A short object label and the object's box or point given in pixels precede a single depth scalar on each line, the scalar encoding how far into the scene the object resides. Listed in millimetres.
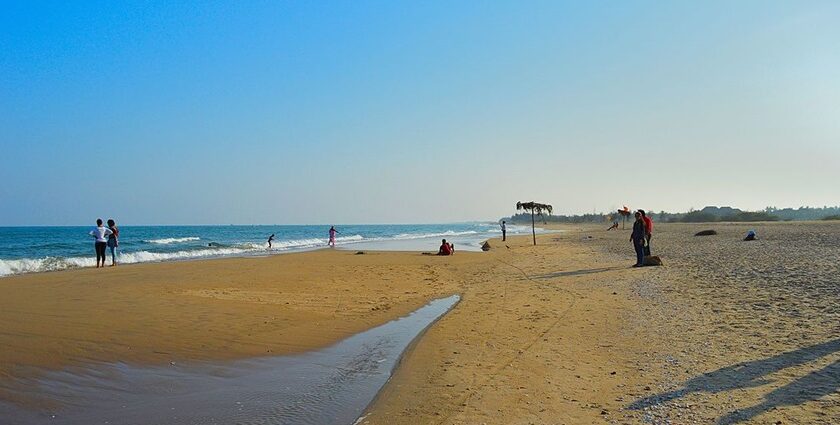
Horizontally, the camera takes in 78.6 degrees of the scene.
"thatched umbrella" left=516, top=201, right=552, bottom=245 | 37062
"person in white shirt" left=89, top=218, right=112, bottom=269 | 21547
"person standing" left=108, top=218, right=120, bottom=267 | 22344
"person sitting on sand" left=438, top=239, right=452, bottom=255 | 28406
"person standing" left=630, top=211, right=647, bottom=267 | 17984
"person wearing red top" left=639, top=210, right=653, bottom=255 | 18359
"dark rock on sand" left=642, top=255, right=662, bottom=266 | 17969
